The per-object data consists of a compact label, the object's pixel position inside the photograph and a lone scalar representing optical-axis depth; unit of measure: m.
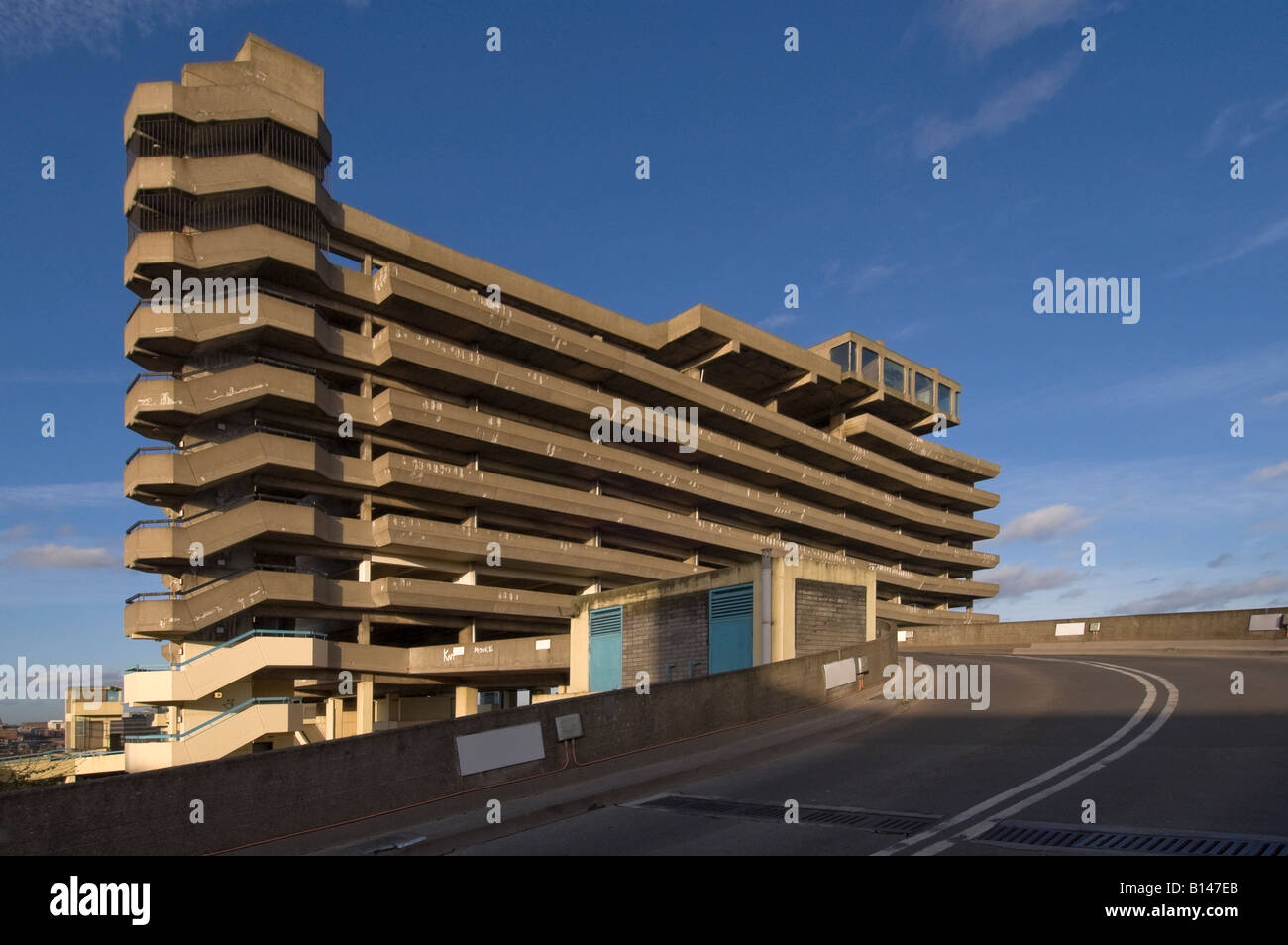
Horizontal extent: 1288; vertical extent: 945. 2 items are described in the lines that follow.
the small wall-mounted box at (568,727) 13.66
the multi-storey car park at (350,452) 41.28
